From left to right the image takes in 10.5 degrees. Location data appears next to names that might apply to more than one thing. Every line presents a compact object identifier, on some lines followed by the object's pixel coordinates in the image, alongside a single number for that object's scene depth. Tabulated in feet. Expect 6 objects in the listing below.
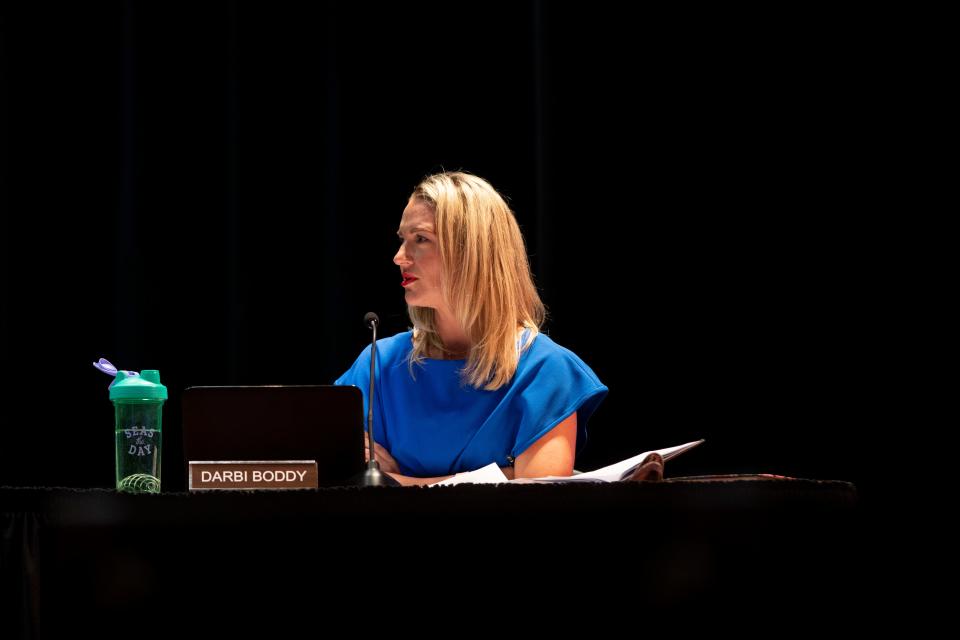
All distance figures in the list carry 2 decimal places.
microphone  31.55
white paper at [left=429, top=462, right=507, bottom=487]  31.95
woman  34.83
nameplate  31.55
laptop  31.64
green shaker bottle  31.75
